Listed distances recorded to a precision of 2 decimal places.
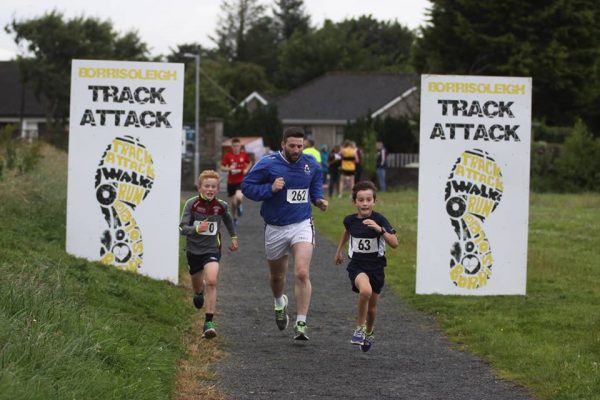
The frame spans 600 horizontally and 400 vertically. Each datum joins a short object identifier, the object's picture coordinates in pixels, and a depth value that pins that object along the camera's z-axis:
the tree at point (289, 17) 132.12
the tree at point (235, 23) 131.25
